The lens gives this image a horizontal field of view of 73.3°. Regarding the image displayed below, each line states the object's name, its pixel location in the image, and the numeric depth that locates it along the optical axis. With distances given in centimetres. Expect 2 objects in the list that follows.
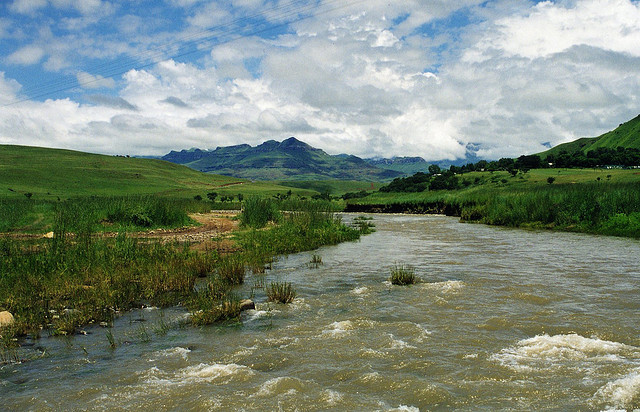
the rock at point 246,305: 1110
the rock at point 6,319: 914
